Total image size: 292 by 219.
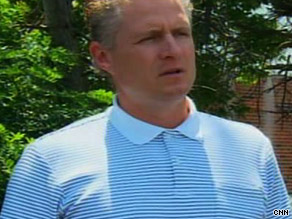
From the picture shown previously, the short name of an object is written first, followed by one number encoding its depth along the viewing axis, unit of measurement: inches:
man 103.1
